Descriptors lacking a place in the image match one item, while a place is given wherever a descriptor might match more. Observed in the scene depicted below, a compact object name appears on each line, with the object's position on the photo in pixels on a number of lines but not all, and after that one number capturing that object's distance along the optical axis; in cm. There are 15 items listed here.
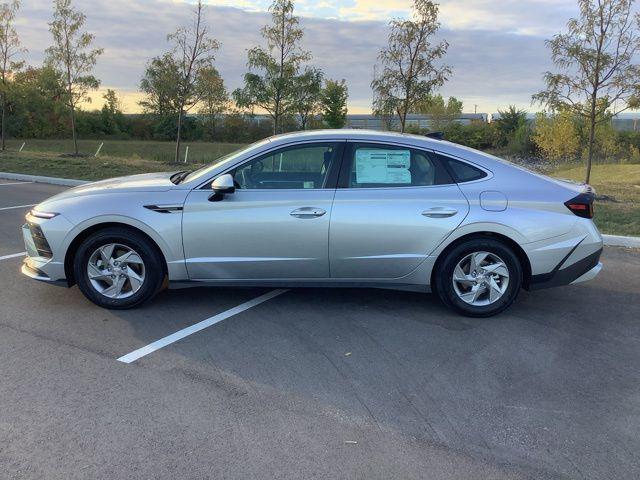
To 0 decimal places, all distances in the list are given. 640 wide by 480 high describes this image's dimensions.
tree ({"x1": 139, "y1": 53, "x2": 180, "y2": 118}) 1727
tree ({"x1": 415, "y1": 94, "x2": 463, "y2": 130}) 4409
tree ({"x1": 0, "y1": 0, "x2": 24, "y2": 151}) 2075
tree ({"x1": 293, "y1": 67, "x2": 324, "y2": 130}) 1633
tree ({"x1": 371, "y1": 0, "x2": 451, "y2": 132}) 1212
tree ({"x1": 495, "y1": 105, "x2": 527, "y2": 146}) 4528
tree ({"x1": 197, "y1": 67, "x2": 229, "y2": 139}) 1772
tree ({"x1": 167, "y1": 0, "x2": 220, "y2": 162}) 1694
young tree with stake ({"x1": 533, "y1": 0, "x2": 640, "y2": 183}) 1088
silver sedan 475
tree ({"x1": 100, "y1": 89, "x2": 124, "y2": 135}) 6194
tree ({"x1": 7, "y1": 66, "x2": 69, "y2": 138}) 2228
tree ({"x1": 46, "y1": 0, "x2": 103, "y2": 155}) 1855
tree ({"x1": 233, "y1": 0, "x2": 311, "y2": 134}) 1545
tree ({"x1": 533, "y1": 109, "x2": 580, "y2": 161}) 2914
